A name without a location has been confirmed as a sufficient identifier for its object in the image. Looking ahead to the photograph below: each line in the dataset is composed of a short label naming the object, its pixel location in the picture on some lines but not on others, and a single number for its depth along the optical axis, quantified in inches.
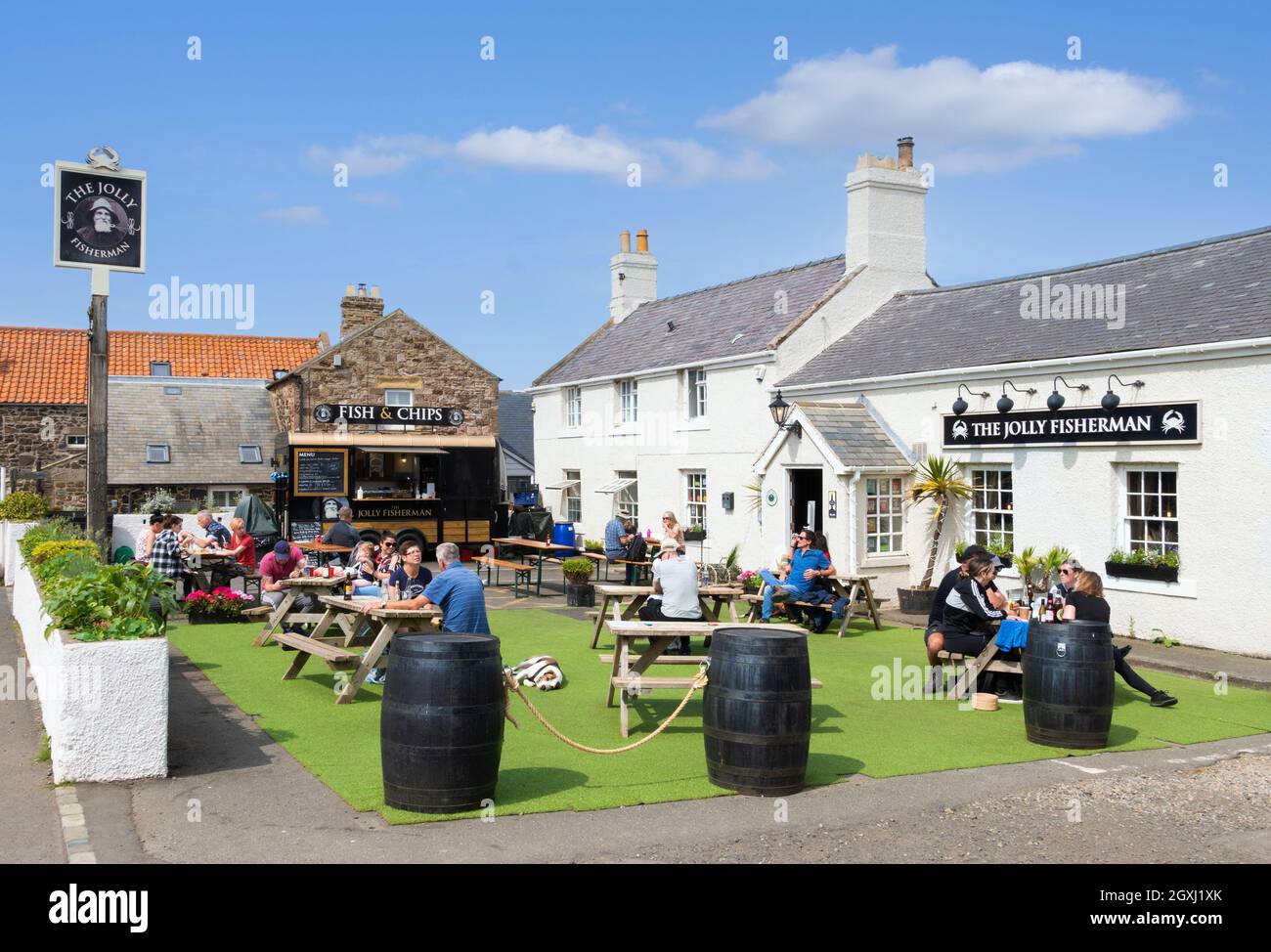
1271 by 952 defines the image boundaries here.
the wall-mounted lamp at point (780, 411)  706.8
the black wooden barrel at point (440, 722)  249.8
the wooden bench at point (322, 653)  375.6
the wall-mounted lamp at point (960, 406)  629.9
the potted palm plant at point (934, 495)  639.8
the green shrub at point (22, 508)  868.6
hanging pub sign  484.4
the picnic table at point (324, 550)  717.3
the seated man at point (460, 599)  346.9
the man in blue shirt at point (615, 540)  770.8
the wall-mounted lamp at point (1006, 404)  592.4
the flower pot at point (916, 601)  637.9
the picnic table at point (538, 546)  722.2
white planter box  274.7
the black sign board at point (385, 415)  987.9
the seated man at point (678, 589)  399.5
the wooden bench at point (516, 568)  724.8
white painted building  502.0
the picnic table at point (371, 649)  369.1
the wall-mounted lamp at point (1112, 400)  536.4
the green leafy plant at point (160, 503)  1091.9
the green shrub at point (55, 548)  475.5
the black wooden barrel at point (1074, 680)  324.8
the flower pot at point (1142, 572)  519.8
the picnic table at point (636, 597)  458.6
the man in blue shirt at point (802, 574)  552.7
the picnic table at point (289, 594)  495.2
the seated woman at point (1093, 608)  388.2
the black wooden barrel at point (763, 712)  273.1
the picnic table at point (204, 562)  649.6
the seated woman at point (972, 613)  399.9
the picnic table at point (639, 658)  337.8
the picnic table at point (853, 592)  558.9
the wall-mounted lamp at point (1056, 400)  565.6
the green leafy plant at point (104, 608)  285.9
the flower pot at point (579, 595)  671.1
